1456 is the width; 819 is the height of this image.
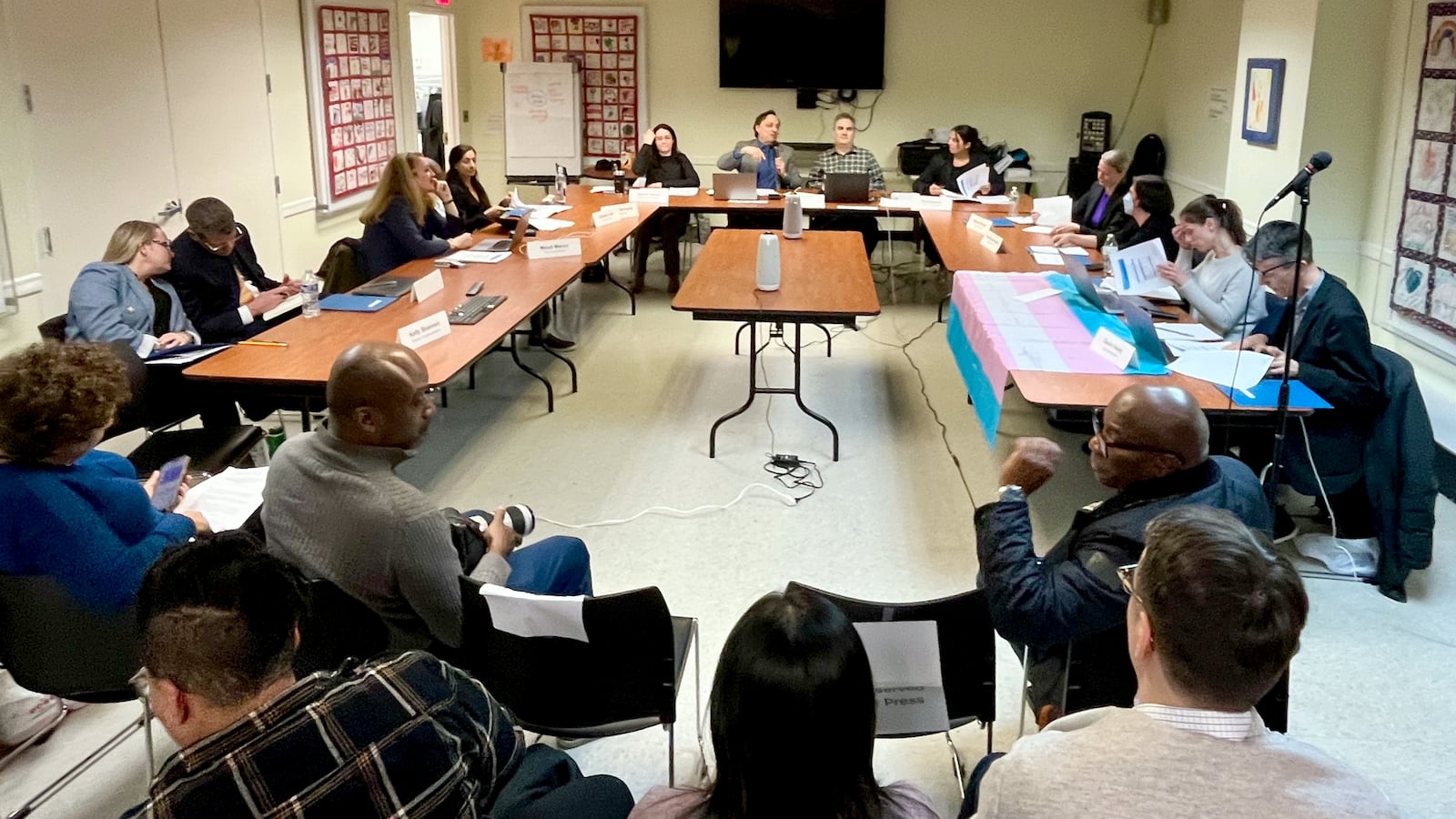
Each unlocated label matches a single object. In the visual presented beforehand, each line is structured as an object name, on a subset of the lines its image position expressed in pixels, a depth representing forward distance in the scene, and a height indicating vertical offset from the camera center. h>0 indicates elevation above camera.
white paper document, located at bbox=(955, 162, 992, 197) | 7.33 -0.32
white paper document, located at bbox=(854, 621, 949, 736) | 1.98 -0.96
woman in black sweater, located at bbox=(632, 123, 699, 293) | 7.96 -0.23
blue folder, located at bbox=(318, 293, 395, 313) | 4.23 -0.64
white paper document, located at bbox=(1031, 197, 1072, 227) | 6.22 -0.43
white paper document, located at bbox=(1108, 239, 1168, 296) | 4.40 -0.52
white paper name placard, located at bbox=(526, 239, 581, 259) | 5.31 -0.55
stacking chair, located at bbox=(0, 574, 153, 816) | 2.06 -0.94
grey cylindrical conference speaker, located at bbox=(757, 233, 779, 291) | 4.51 -0.52
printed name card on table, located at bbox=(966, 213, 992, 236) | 6.02 -0.50
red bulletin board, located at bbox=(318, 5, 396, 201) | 7.16 +0.25
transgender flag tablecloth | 3.55 -0.68
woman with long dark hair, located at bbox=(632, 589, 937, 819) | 1.16 -0.60
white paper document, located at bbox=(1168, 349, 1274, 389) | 3.34 -0.71
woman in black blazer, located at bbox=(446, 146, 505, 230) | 6.77 -0.34
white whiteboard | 9.33 +0.12
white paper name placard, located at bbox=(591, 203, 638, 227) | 6.36 -0.46
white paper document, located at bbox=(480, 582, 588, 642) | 1.96 -0.83
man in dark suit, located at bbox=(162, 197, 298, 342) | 4.07 -0.52
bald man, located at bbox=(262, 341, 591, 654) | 2.08 -0.69
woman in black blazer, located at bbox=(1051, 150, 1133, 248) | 5.93 -0.39
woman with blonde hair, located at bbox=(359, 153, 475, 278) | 5.15 -0.41
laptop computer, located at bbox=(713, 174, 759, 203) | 7.19 -0.34
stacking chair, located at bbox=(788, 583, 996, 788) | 1.97 -0.92
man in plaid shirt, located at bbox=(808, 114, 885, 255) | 7.76 -0.26
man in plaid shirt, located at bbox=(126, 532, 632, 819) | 1.25 -0.68
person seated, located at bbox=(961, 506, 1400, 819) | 1.18 -0.65
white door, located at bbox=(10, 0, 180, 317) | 4.52 +0.03
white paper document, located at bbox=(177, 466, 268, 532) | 2.57 -0.84
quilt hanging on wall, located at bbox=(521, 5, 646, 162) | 9.40 +0.63
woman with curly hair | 2.04 -0.64
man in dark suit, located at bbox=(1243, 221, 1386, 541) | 3.36 -0.71
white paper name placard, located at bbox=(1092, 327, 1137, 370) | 3.45 -0.67
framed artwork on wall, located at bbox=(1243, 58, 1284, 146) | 5.51 +0.16
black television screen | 9.08 +0.71
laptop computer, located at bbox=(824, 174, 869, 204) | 7.22 -0.36
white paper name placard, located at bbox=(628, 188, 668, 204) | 7.17 -0.40
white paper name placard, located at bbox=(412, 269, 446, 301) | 4.37 -0.59
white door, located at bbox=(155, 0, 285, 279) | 5.61 +0.11
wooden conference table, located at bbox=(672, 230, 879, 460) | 4.28 -0.63
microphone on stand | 2.65 -0.09
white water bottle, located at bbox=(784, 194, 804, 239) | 5.91 -0.44
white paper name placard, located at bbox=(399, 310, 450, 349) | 3.75 -0.66
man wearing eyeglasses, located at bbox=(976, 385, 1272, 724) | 2.08 -0.76
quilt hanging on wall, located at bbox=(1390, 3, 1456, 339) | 4.36 -0.27
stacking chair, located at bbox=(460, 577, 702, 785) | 2.02 -0.97
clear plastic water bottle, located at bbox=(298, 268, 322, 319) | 4.07 -0.58
